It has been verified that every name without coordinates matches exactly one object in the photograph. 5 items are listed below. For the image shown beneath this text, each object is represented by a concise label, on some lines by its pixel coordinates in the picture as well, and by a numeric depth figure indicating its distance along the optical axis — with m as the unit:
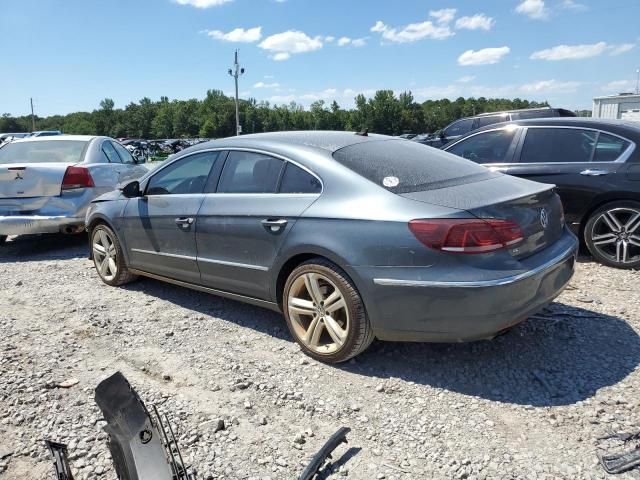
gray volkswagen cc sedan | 2.90
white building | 26.33
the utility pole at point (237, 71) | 52.72
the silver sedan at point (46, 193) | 6.70
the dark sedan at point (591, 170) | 5.19
